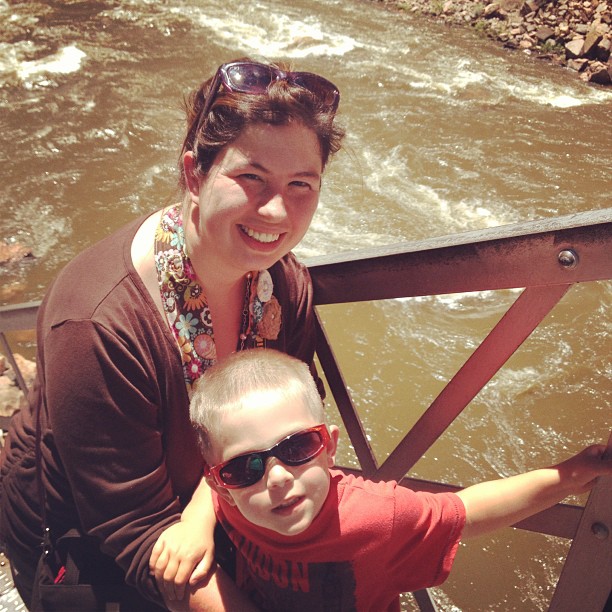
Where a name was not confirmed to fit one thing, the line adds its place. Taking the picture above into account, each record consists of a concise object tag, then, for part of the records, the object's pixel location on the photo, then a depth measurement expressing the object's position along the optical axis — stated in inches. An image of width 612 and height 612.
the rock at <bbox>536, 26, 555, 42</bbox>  380.8
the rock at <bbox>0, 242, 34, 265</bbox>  204.7
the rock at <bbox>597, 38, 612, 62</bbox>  348.5
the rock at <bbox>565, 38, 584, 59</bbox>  356.8
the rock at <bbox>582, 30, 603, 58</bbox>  351.3
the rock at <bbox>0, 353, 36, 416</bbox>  132.6
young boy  50.5
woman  49.8
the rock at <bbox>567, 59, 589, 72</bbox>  350.6
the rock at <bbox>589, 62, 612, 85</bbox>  334.6
